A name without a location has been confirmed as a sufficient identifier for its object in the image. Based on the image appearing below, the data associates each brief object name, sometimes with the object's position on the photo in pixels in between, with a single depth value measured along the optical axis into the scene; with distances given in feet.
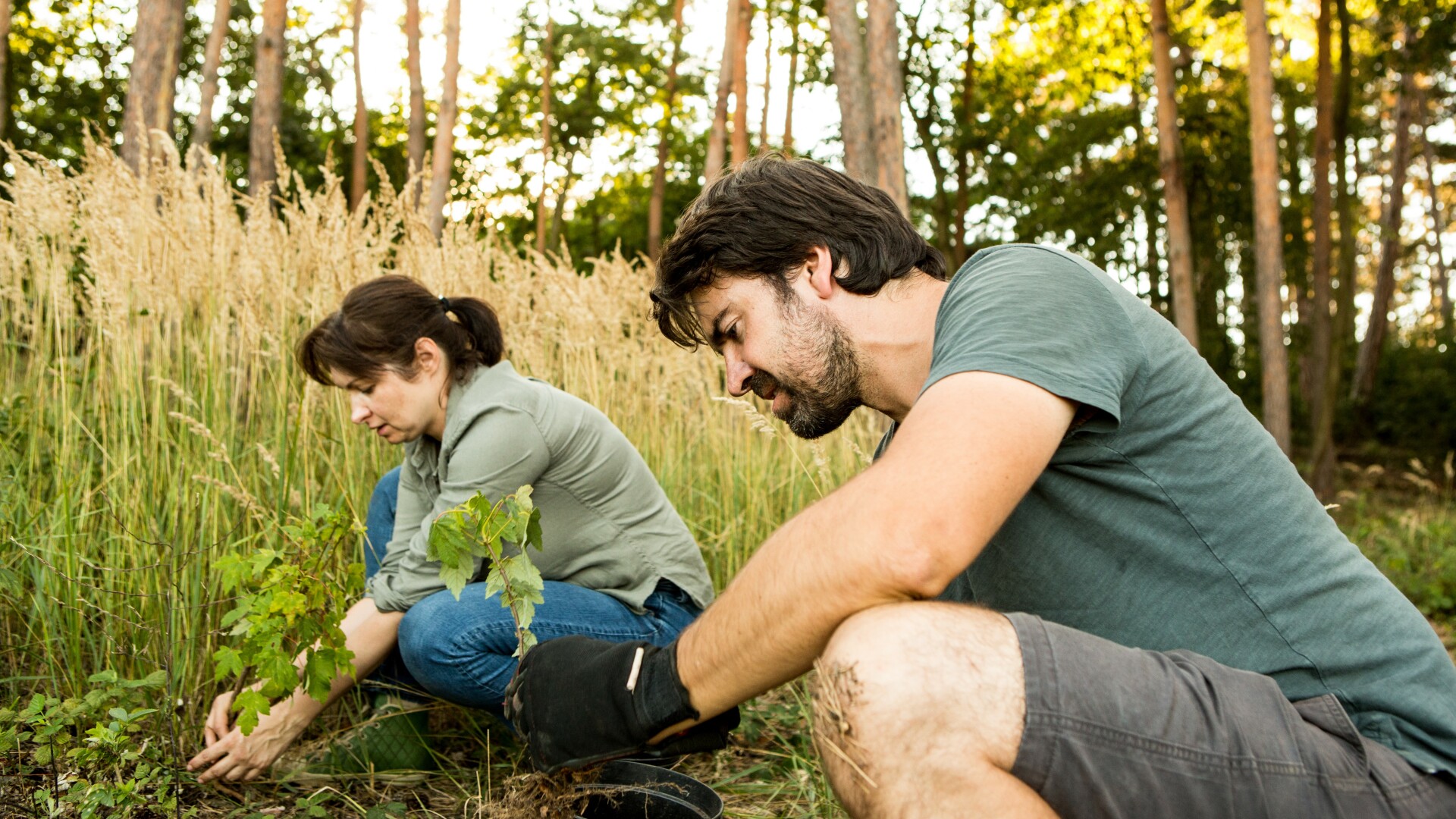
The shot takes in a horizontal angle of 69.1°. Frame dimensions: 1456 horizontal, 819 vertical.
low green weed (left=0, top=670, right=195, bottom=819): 5.81
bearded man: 3.67
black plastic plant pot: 5.28
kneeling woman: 7.04
